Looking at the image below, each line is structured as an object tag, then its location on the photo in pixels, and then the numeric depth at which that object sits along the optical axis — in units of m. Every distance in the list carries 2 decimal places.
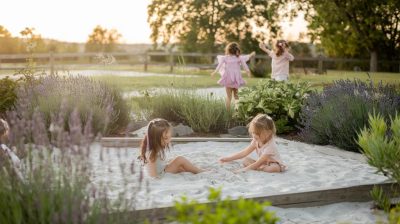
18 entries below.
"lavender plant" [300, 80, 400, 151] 6.88
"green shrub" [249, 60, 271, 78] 23.47
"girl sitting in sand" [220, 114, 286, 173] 5.84
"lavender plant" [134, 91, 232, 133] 8.42
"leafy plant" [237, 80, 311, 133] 8.35
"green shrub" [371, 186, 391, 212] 4.46
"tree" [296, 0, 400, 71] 30.12
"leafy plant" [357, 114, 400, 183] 4.20
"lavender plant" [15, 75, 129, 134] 7.41
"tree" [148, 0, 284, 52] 35.00
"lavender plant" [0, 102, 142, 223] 2.94
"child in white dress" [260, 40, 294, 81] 11.49
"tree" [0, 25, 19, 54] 36.37
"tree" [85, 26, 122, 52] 46.81
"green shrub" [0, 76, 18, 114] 8.02
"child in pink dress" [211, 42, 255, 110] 11.07
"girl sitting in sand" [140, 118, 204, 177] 5.41
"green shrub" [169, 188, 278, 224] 2.23
